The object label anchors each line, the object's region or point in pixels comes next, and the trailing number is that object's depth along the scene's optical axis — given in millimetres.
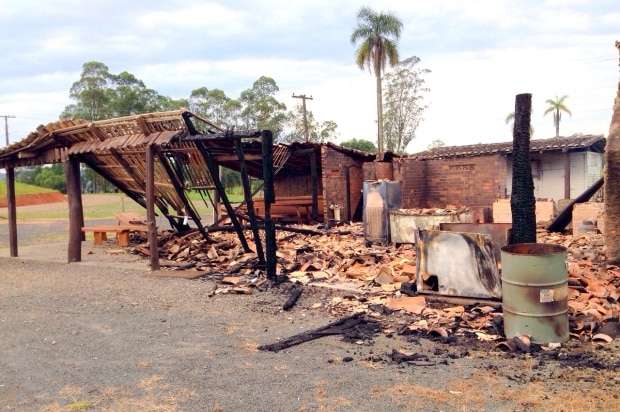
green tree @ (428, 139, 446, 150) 51138
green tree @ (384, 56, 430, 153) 39781
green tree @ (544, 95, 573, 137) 47125
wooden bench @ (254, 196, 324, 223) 17142
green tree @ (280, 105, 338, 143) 42344
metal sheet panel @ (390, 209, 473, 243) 11102
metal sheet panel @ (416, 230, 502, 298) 6297
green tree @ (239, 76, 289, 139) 43438
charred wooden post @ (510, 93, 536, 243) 6285
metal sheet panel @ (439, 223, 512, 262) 7816
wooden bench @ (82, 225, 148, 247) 13688
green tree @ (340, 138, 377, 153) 47903
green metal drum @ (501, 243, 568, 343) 5242
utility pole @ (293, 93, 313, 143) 35531
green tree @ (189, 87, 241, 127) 47031
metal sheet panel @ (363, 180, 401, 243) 11633
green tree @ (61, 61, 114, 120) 48031
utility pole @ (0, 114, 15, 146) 55500
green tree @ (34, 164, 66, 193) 57969
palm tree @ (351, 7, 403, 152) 30656
